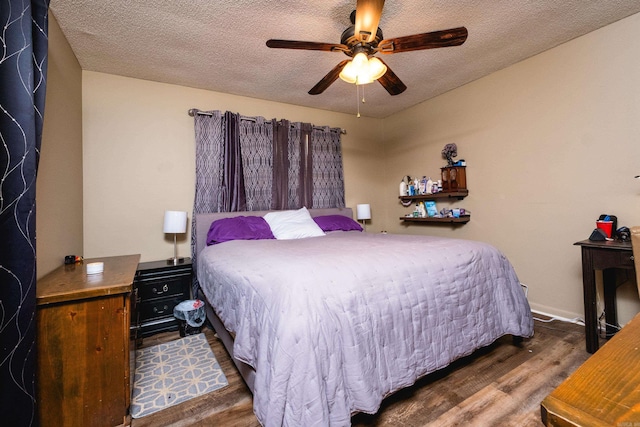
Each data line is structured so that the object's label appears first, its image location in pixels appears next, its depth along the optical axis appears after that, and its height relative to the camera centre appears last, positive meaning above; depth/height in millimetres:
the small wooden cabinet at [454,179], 3334 +431
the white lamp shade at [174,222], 2748 +8
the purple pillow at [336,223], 3352 -58
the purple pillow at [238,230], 2744 -90
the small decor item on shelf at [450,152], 3391 +761
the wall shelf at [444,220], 3320 -56
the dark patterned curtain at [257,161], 3371 +715
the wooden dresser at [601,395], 349 -251
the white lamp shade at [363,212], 3996 +78
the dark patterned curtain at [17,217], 1102 +40
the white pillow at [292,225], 2928 -59
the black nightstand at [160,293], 2500 -642
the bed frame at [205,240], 1588 -211
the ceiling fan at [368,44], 1583 +1094
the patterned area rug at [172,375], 1649 -1015
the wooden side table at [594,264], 1855 -358
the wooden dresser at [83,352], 1271 -598
